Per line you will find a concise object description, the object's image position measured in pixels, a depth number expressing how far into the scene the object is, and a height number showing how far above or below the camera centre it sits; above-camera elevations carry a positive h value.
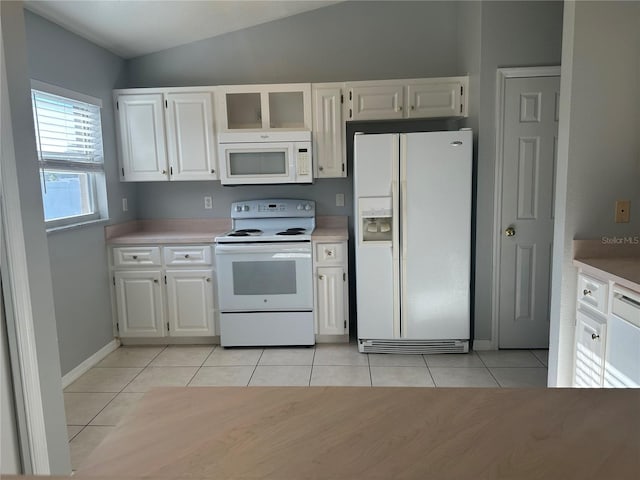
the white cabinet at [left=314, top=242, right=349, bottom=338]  3.39 -0.79
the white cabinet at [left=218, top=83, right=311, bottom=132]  3.45 +0.68
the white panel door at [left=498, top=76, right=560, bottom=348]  3.12 -0.18
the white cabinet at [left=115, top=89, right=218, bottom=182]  3.50 +0.47
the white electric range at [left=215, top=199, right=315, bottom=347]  3.35 -0.77
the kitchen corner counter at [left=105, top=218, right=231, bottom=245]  3.42 -0.34
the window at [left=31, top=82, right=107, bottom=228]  2.77 +0.28
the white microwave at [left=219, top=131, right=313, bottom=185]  3.43 +0.26
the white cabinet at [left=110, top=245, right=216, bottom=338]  3.44 -0.80
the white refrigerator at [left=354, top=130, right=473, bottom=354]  3.06 -0.39
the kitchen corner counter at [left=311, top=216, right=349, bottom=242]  3.37 -0.35
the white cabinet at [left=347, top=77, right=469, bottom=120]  3.34 +0.70
